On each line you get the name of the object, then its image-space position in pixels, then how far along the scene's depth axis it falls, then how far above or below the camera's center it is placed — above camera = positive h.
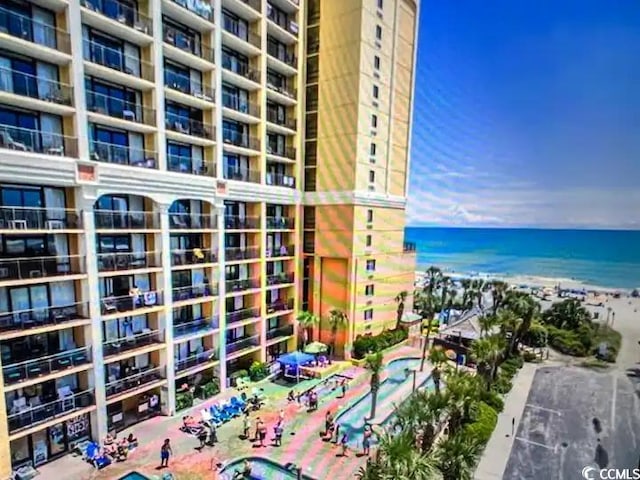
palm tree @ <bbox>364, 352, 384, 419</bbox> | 20.91 -9.54
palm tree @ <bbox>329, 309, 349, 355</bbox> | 29.00 -8.93
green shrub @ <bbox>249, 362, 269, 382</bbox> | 25.47 -11.55
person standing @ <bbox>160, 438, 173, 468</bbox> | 16.70 -11.36
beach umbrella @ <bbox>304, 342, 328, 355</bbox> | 27.18 -10.55
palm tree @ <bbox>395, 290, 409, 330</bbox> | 34.41 -9.09
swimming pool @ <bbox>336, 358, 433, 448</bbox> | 20.10 -12.24
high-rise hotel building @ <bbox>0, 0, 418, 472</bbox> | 15.99 +0.53
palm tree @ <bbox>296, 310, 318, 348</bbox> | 28.90 -9.12
